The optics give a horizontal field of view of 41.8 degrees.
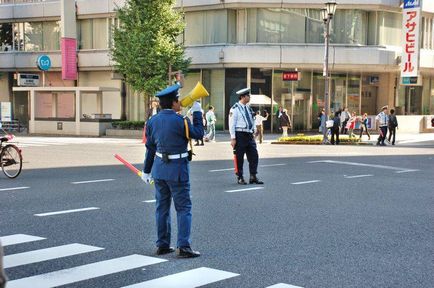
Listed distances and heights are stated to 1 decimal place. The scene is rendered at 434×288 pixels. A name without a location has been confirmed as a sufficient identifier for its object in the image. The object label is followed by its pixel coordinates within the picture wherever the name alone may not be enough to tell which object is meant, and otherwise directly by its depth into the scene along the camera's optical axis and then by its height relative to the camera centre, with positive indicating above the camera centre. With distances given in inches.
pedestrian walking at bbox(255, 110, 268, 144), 1108.5 -28.7
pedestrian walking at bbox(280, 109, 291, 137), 1232.2 -20.1
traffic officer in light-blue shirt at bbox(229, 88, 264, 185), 479.5 -14.9
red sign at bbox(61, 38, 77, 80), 1648.6 +152.0
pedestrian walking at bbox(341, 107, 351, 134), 1408.7 -19.2
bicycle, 530.6 -47.9
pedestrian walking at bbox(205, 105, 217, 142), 1134.0 -23.7
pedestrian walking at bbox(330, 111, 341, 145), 1088.5 -28.5
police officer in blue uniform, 243.8 -24.4
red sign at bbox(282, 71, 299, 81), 1437.0 +91.0
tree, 1301.7 +153.3
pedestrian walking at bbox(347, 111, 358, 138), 1227.9 -25.8
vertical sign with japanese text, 1444.4 +194.1
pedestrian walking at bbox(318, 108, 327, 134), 1449.3 -23.1
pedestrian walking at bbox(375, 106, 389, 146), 1087.8 -22.3
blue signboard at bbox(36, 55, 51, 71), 1584.6 +133.0
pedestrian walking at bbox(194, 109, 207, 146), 1030.5 -58.5
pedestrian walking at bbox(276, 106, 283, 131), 1476.4 -20.3
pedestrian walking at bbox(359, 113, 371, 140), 1247.7 -23.9
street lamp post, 1083.3 +136.5
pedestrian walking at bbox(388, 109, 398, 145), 1133.1 -20.6
